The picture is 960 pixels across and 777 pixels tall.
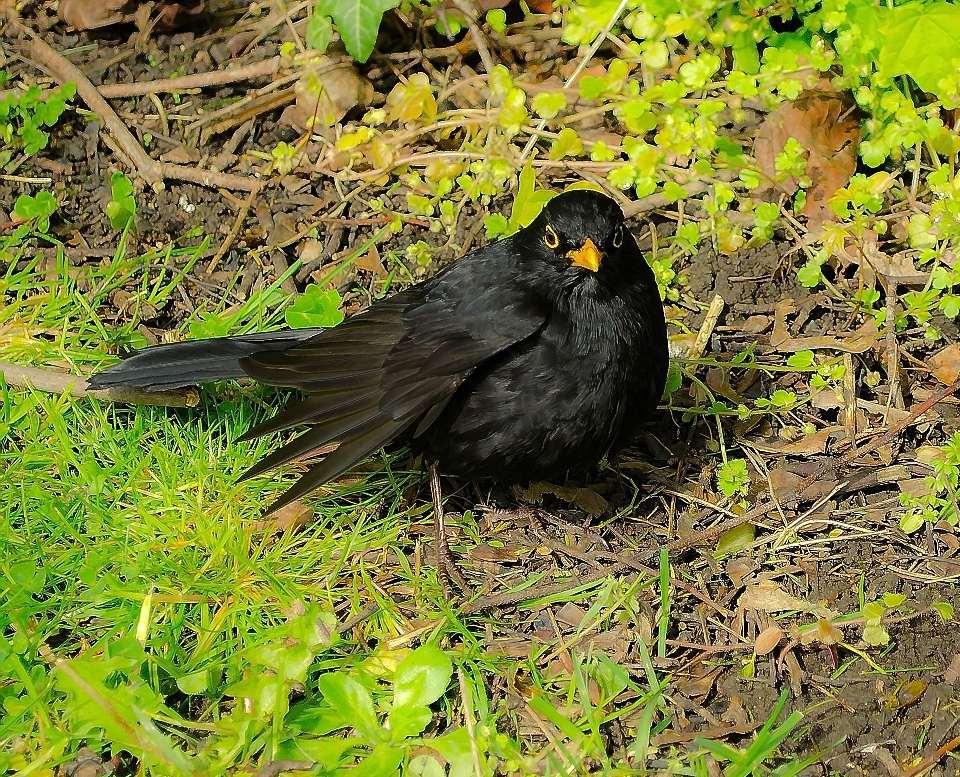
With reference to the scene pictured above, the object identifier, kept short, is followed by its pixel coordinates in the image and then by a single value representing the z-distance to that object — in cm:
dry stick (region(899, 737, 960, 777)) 580
